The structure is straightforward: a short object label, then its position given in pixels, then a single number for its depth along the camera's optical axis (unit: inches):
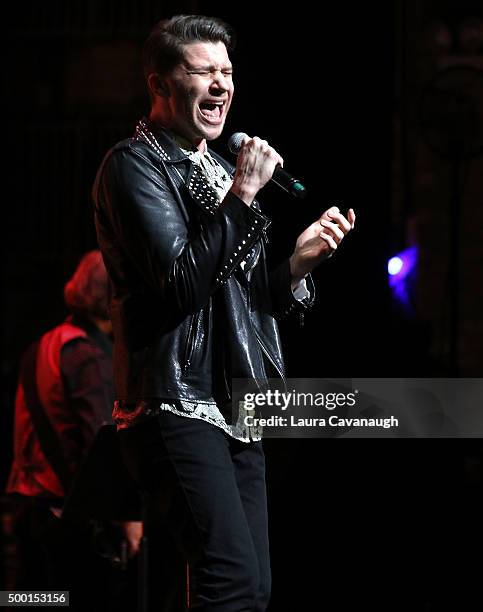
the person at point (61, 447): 343.3
